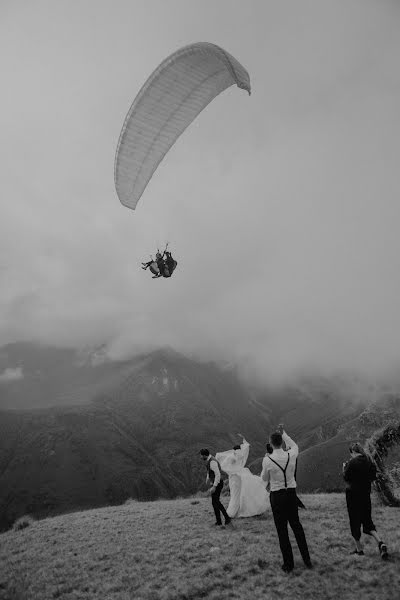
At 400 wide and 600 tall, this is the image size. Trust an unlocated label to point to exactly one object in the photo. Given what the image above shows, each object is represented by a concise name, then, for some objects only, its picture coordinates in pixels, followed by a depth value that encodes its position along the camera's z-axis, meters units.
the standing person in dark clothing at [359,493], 8.30
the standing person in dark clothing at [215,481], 11.73
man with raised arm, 7.64
